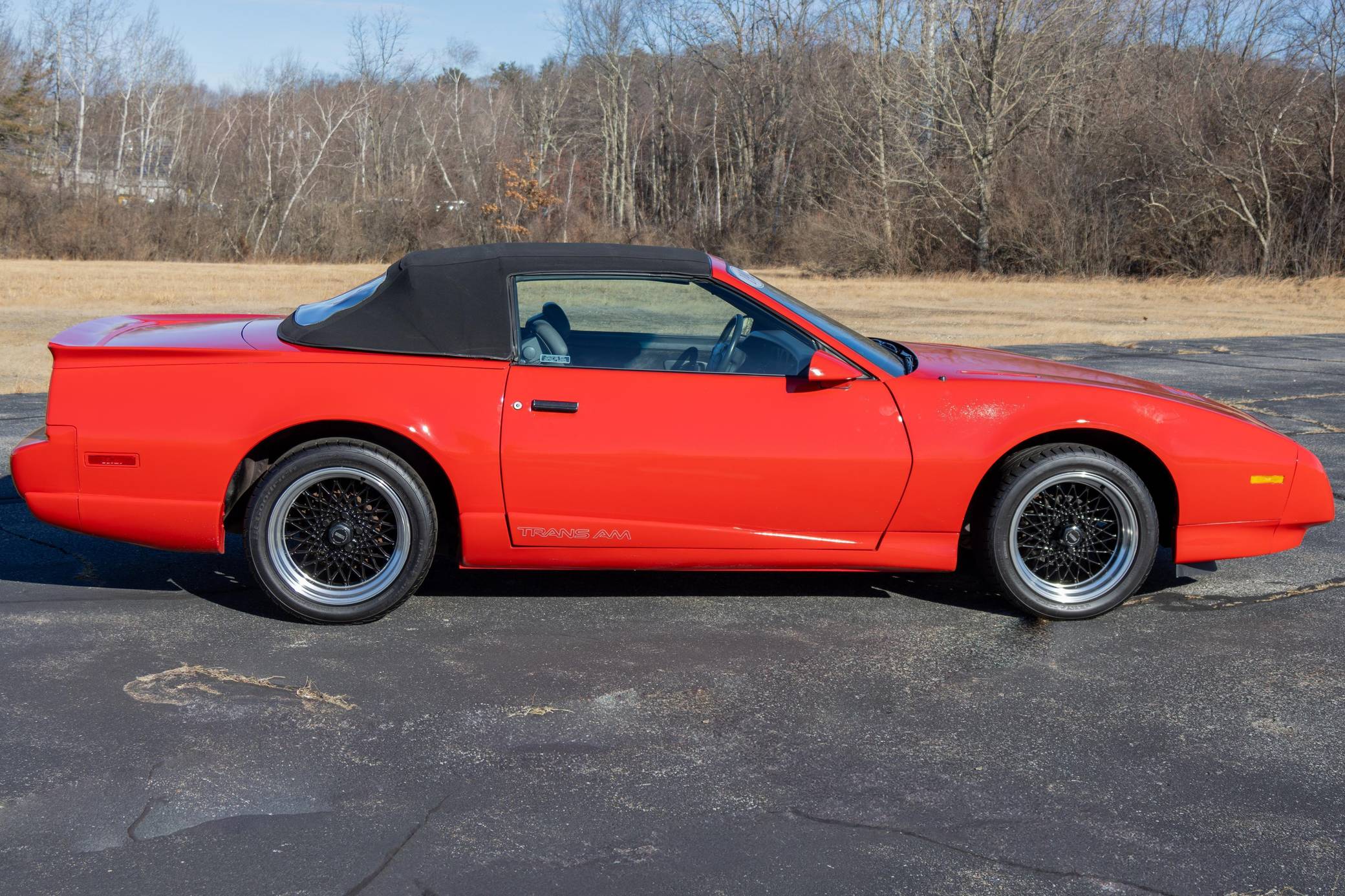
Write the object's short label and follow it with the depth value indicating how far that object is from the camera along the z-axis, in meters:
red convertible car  4.58
